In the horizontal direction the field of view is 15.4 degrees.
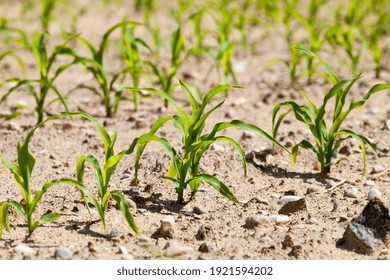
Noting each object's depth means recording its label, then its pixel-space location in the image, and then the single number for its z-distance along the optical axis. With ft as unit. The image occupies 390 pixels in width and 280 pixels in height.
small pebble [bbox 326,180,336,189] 20.80
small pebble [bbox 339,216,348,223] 18.60
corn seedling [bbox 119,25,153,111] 27.64
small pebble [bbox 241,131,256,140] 25.11
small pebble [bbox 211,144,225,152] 23.21
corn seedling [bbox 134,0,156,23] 37.57
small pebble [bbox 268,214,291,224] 18.45
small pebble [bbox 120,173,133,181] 21.22
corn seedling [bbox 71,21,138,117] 26.30
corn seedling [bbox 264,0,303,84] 30.14
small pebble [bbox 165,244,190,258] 16.76
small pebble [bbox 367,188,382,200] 19.69
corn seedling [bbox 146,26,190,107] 27.43
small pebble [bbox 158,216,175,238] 17.64
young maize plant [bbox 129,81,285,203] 18.69
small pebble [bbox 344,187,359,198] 20.01
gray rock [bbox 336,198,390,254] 17.30
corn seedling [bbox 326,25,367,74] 29.52
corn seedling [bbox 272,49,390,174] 20.54
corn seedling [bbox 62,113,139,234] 17.25
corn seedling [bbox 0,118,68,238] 17.08
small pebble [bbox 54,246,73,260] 16.45
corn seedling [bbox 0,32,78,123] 25.26
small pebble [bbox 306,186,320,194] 20.47
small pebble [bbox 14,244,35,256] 16.59
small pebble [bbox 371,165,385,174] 21.87
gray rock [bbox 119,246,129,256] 16.82
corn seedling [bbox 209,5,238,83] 28.64
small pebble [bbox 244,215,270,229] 18.22
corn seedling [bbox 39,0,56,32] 37.22
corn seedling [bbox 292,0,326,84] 30.21
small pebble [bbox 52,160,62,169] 22.81
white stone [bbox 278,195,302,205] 19.41
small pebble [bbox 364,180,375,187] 20.91
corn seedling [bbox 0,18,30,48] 28.73
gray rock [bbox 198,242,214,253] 17.11
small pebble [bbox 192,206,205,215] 19.07
